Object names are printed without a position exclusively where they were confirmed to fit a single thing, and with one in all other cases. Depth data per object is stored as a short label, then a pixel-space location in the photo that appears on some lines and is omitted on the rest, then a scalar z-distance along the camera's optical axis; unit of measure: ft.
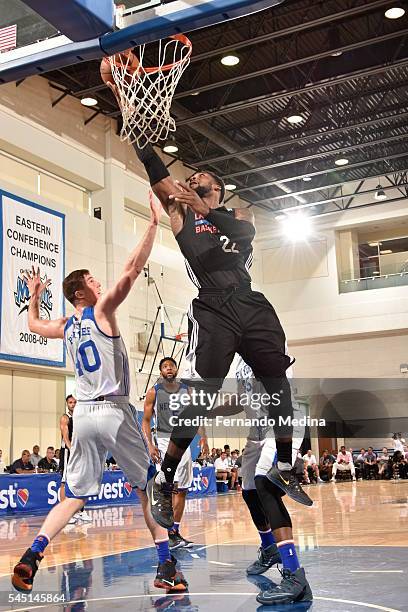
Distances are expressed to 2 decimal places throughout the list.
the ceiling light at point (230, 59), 63.05
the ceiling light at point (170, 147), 79.65
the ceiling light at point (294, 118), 74.32
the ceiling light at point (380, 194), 92.50
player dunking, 15.53
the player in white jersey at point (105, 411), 16.78
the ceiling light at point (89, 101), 68.39
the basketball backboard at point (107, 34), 16.83
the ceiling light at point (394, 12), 57.77
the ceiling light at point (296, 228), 102.63
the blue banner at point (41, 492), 47.24
